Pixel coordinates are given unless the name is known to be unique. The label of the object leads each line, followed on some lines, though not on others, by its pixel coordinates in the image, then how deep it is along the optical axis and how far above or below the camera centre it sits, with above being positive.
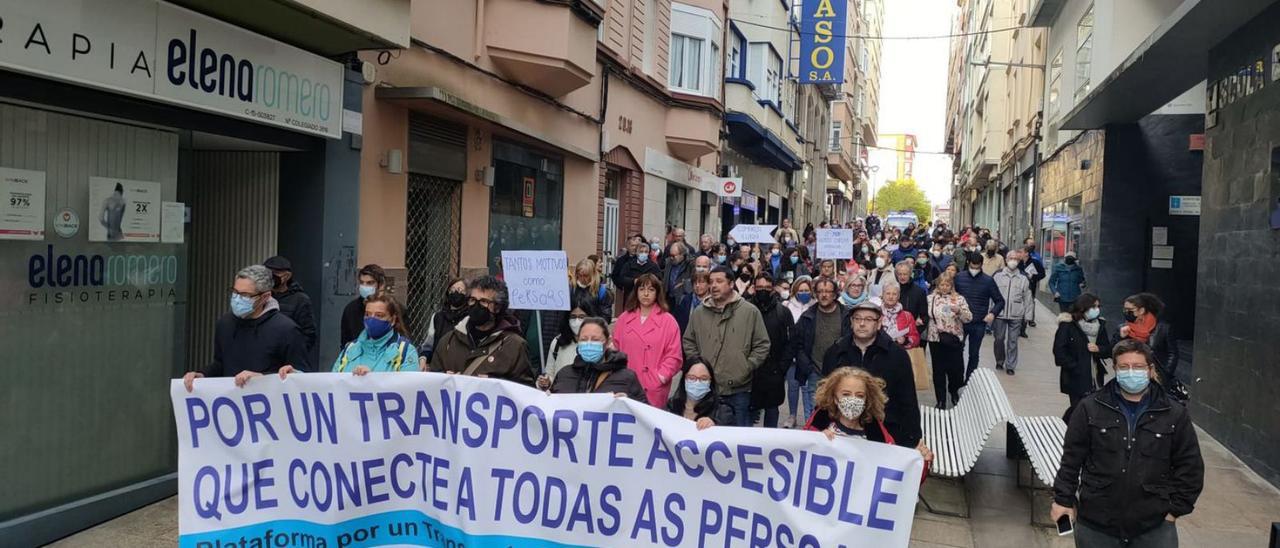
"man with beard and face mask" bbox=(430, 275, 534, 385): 5.84 -0.65
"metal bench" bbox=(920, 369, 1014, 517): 6.80 -1.37
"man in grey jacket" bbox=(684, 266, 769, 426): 7.28 -0.69
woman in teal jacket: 5.79 -0.67
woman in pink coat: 6.90 -0.69
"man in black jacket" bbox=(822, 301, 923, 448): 5.67 -0.66
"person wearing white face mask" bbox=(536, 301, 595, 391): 7.35 -0.81
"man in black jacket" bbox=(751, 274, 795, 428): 7.97 -0.90
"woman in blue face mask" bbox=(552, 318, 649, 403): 5.64 -0.75
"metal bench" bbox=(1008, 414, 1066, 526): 6.36 -1.34
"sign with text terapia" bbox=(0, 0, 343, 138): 5.62 +1.16
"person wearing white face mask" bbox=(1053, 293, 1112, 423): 8.21 -0.72
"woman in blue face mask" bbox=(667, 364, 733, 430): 5.80 -0.89
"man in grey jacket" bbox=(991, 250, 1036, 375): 13.35 -0.67
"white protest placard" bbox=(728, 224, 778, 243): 18.95 +0.34
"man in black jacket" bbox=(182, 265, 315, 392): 5.72 -0.63
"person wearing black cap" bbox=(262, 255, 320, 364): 7.38 -0.52
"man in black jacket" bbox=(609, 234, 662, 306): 13.16 -0.28
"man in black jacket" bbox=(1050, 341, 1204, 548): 4.39 -0.92
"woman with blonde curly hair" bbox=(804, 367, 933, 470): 4.73 -0.74
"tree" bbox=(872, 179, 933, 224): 164.88 +10.10
